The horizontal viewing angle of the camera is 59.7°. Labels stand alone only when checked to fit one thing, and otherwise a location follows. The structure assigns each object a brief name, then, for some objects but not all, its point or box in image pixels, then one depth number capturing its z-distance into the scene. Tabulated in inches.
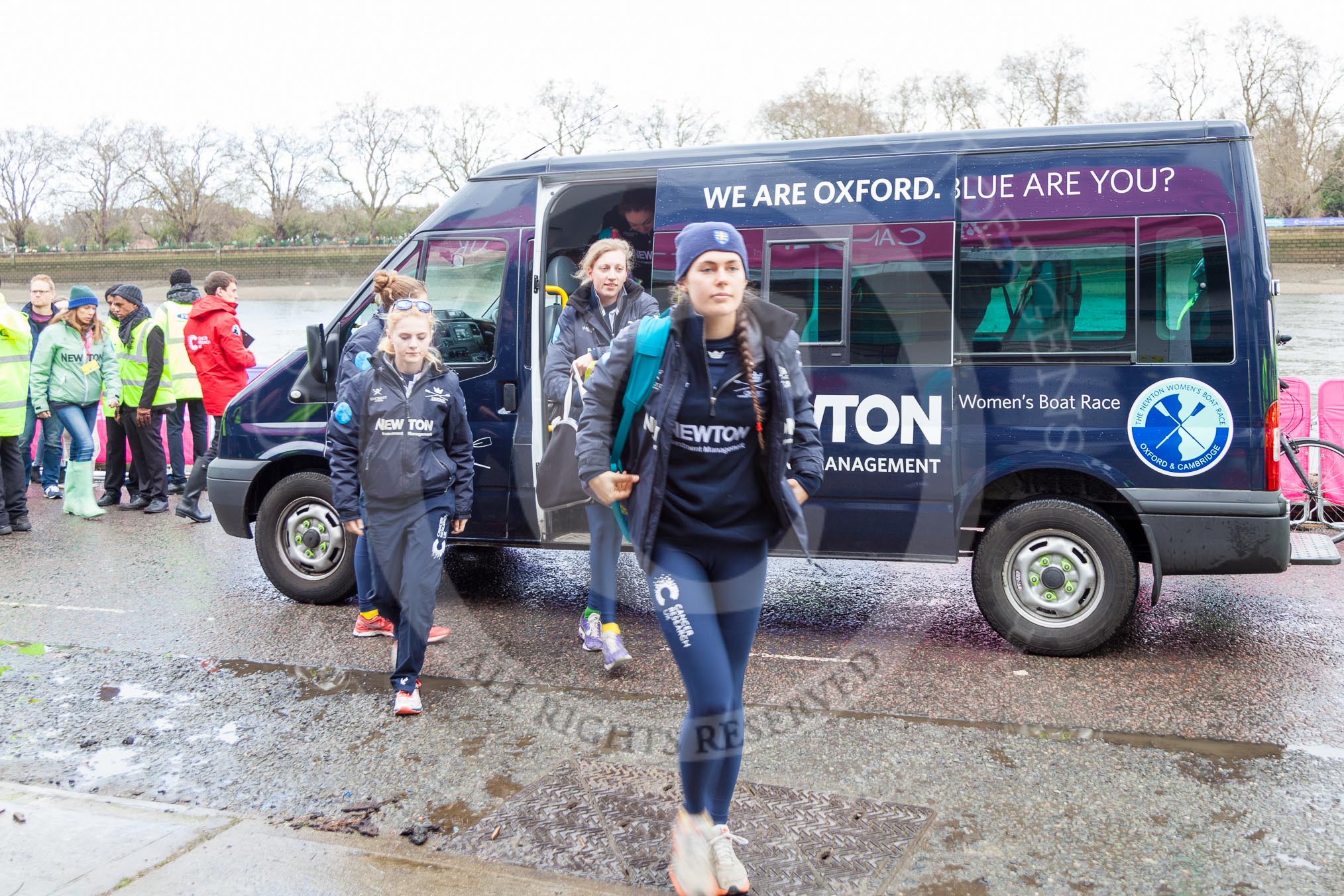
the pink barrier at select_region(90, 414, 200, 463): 465.1
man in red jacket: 366.9
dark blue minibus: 205.0
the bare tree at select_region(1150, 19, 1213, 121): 2650.1
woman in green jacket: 379.6
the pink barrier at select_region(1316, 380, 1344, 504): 342.3
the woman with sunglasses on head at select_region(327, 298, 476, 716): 190.7
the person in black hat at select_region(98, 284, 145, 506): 401.1
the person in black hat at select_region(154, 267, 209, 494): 392.5
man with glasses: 416.2
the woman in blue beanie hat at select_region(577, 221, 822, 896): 126.4
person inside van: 275.6
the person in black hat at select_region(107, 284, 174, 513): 384.5
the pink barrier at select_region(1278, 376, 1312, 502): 339.3
